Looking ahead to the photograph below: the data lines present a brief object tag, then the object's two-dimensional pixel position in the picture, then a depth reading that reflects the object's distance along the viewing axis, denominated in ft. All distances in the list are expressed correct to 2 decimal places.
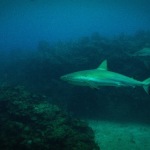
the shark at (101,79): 15.88
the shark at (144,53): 29.72
